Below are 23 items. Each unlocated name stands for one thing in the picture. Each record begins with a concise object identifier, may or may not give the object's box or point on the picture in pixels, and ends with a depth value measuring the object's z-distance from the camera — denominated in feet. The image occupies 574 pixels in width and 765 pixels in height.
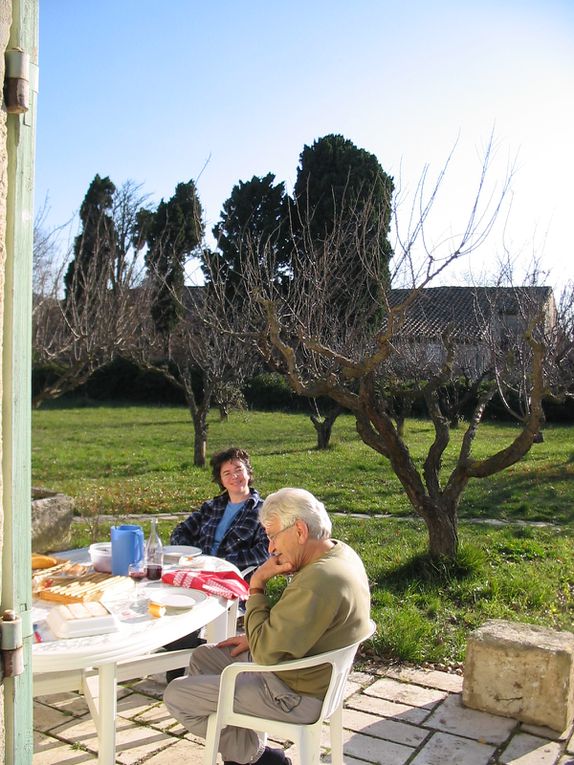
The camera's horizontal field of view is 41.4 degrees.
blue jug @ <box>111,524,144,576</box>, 11.78
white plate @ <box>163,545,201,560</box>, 13.51
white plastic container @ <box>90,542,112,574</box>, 12.10
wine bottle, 11.80
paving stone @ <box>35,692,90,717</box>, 12.64
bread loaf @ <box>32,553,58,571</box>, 12.18
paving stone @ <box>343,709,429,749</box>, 11.71
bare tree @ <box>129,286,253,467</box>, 45.01
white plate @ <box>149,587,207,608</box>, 10.53
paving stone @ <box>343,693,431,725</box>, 12.44
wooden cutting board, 10.47
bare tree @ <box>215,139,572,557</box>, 18.48
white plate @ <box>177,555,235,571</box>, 12.69
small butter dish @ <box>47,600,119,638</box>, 9.34
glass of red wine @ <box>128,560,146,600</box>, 11.85
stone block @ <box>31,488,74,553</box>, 25.25
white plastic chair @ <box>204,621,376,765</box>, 8.78
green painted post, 6.41
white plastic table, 8.93
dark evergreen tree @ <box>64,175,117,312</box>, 41.60
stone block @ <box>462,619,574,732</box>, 12.03
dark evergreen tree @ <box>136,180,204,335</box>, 52.80
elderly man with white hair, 8.75
